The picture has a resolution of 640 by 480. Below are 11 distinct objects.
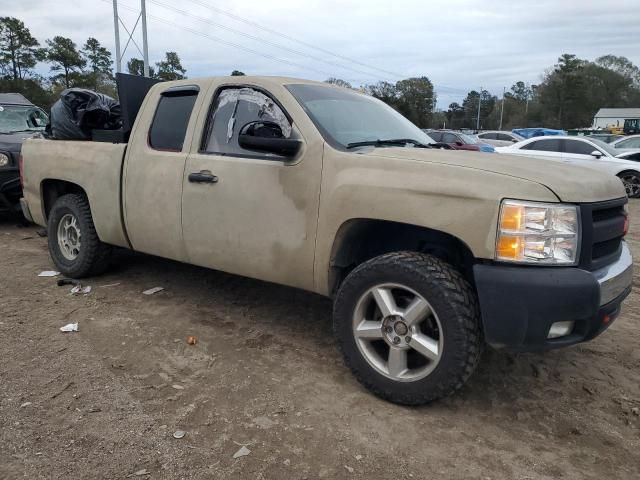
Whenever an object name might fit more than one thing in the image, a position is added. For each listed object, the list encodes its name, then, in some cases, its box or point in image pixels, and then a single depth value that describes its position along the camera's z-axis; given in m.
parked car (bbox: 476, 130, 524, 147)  26.40
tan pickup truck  2.55
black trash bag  5.22
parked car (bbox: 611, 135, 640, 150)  15.48
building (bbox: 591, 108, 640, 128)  77.51
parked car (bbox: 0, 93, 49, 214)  7.29
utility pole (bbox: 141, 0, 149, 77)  24.40
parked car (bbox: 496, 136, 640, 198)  12.93
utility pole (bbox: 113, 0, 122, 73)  25.19
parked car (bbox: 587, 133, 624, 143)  23.15
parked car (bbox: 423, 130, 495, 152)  17.67
